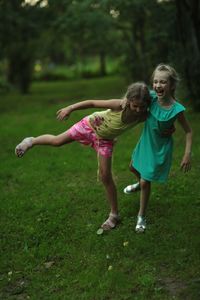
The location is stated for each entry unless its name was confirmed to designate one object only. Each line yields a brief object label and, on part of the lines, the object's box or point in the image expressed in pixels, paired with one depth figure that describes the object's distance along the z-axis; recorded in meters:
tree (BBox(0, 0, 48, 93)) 21.33
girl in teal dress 5.49
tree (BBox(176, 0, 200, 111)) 13.51
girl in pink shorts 5.53
